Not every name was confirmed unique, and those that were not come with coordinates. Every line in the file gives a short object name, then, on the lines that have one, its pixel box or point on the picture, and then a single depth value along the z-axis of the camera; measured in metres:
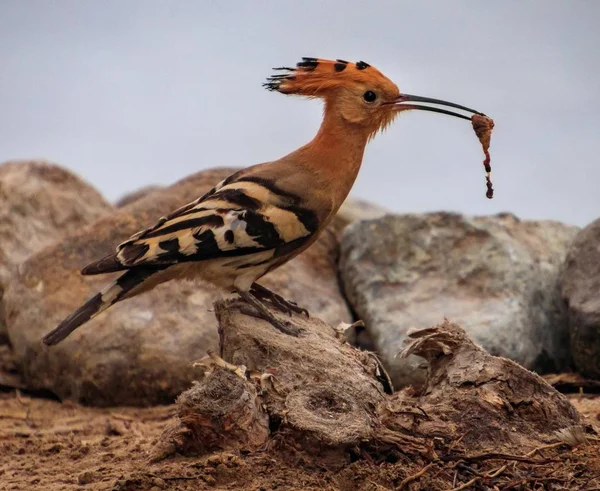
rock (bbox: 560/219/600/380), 12.33
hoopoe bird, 9.70
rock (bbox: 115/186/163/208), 25.55
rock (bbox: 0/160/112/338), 16.83
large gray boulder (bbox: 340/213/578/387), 13.64
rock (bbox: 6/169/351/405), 13.75
